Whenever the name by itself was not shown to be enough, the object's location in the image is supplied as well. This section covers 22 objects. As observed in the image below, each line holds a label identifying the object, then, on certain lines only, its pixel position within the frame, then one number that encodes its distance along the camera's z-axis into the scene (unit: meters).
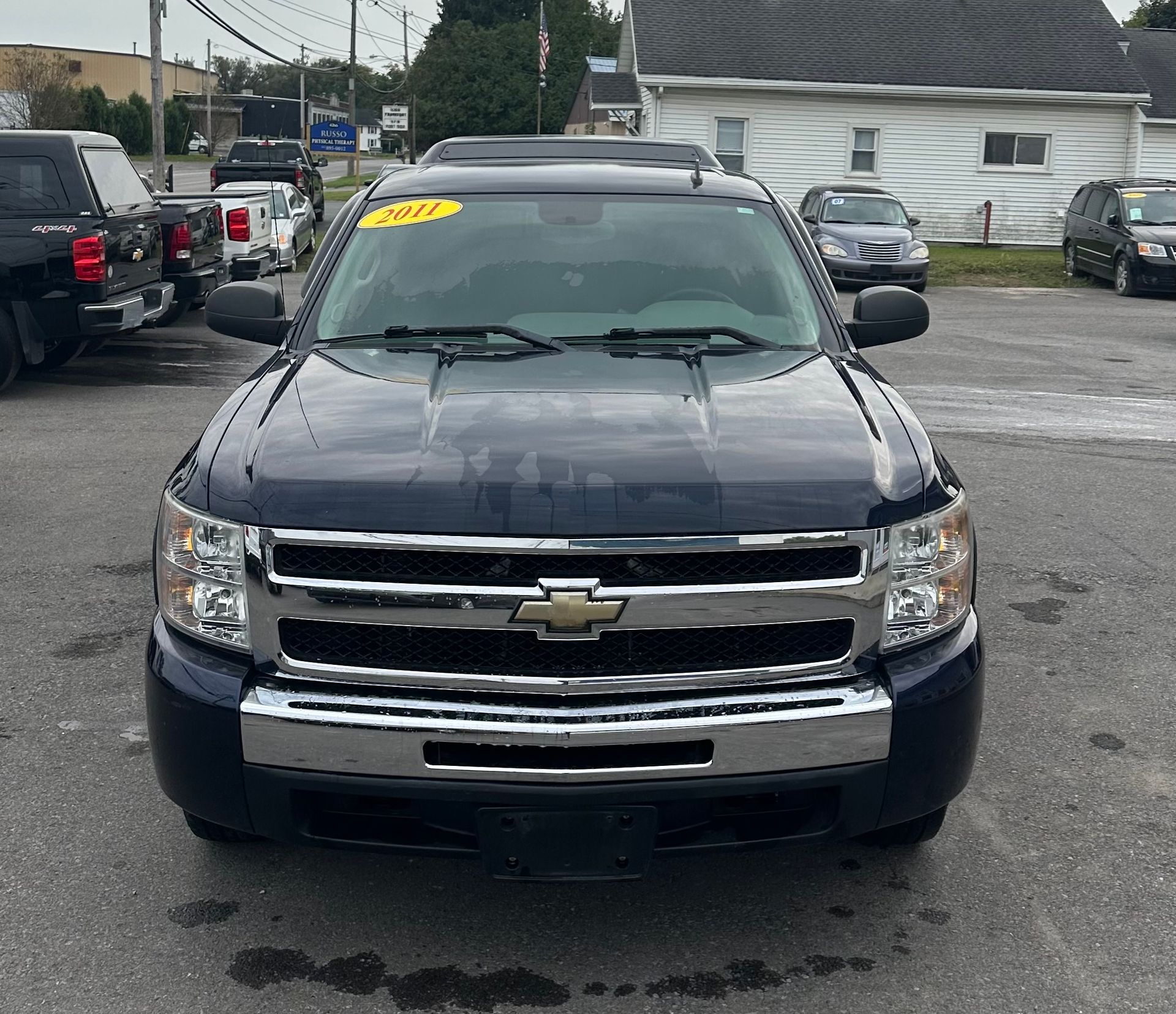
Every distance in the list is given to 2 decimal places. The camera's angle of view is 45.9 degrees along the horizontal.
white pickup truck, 15.94
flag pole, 44.56
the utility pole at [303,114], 72.94
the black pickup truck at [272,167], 30.98
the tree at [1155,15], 55.22
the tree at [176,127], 76.75
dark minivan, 20.81
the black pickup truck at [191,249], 12.73
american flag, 44.47
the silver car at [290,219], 19.16
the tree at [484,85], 66.00
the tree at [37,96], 44.00
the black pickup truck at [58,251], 10.42
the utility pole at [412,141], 57.91
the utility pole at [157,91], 29.08
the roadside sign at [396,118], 40.69
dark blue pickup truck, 2.93
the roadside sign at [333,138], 42.44
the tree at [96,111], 63.00
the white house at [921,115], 31.47
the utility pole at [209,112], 76.66
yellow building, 100.81
